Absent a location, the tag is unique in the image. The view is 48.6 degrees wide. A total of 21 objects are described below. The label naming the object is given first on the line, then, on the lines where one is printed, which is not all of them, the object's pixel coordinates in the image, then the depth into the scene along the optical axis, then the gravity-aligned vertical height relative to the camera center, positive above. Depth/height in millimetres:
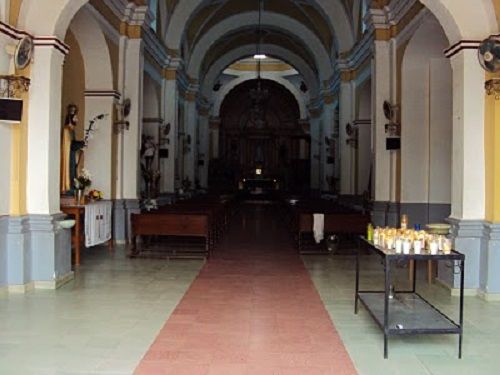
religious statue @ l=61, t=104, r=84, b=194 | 9008 +449
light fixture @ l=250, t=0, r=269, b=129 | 19734 +3087
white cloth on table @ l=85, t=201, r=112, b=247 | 8688 -736
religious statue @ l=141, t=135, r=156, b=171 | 13227 +696
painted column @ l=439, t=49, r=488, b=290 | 6441 +154
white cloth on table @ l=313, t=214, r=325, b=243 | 9664 -808
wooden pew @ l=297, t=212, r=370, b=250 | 9719 -754
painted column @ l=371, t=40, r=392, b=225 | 10148 +823
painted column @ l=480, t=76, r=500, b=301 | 6230 -296
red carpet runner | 3961 -1331
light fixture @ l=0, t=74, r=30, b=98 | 6055 +1013
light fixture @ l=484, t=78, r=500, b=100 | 6172 +1061
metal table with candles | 4168 -1124
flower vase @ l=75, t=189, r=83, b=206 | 8755 -310
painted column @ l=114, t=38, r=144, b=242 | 10672 +709
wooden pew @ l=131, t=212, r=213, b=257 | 9195 -769
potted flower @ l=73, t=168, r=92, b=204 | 8773 -118
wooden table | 8328 -681
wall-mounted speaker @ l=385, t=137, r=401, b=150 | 9631 +653
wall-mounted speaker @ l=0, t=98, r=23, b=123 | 5988 +736
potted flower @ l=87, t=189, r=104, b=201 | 9688 -304
